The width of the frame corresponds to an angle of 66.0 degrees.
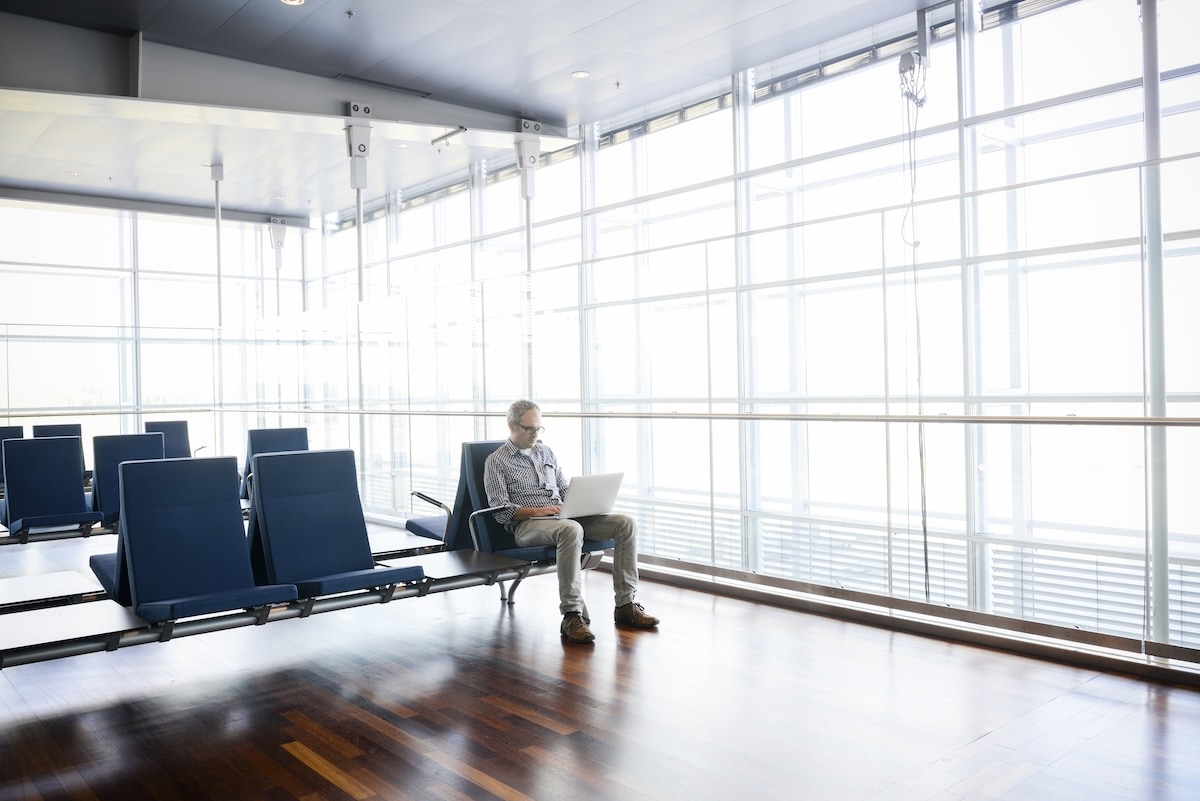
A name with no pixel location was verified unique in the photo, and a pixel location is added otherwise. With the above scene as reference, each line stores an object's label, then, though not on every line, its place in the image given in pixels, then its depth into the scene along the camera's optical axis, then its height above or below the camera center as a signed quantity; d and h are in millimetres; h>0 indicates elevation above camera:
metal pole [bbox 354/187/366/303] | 8617 +1791
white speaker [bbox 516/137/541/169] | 8625 +2332
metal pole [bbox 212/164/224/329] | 10219 +2530
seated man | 4996 -653
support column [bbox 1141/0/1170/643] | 4074 -27
